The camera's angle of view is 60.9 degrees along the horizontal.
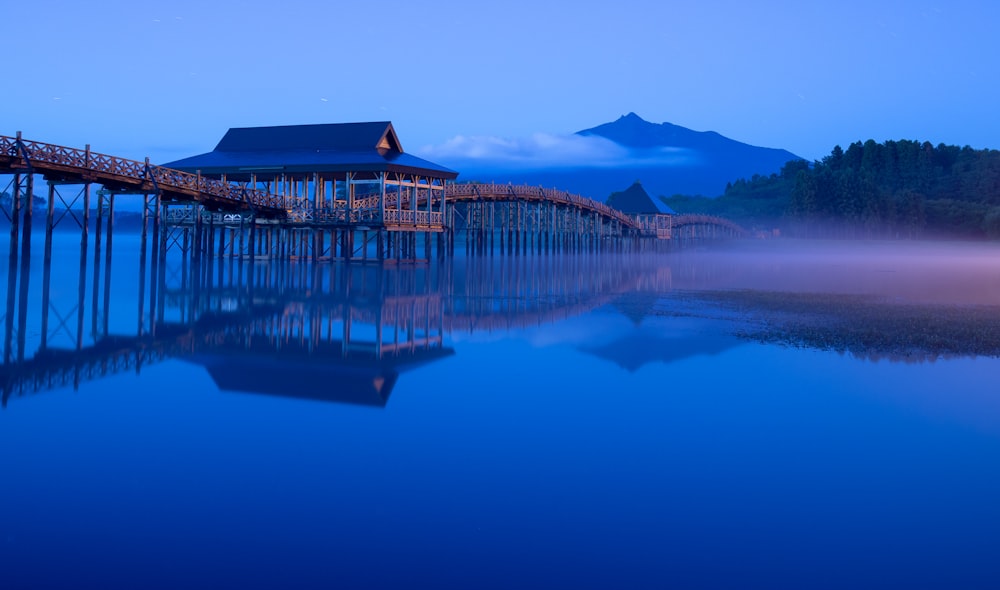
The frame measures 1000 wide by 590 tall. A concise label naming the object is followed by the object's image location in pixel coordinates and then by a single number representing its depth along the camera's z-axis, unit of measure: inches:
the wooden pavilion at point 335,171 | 1528.1
